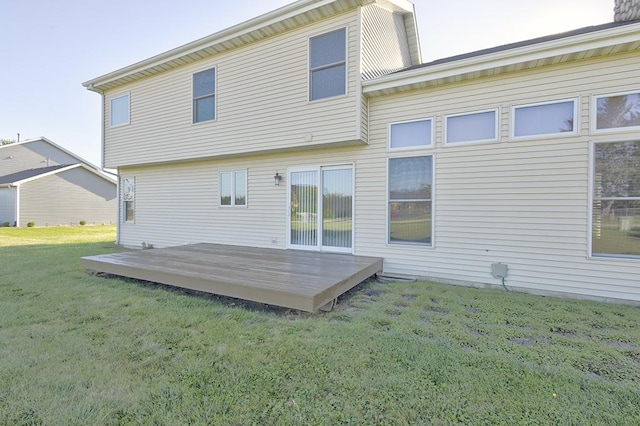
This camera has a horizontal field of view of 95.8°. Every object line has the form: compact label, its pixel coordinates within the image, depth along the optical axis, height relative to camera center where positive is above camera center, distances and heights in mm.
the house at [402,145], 4258 +1300
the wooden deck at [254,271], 3602 -974
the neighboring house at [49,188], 17562 +1207
